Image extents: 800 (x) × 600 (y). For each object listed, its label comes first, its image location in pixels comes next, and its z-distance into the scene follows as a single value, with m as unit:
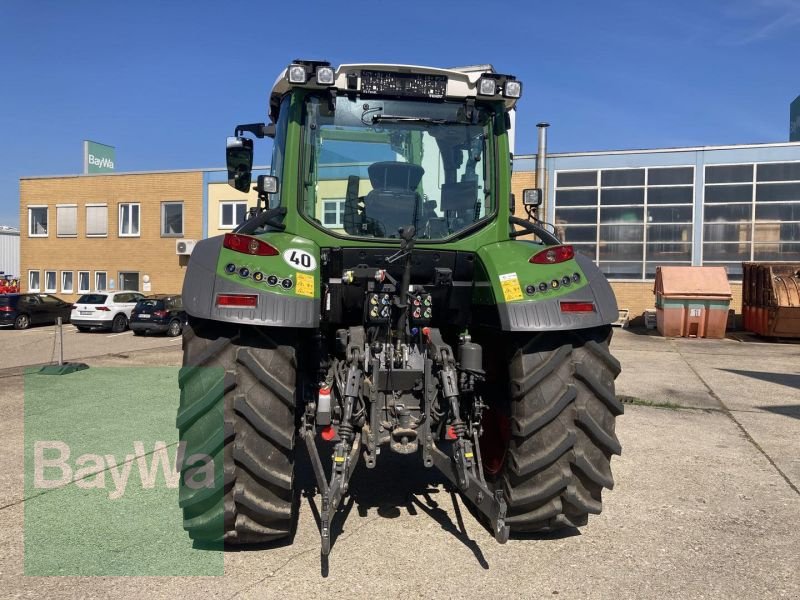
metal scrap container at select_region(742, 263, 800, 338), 19.03
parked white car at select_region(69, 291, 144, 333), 22.77
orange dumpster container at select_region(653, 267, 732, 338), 20.25
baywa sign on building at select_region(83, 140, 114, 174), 36.91
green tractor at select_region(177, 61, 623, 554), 3.64
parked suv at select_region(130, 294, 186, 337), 21.34
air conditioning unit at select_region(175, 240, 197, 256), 28.69
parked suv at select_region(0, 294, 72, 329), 24.00
